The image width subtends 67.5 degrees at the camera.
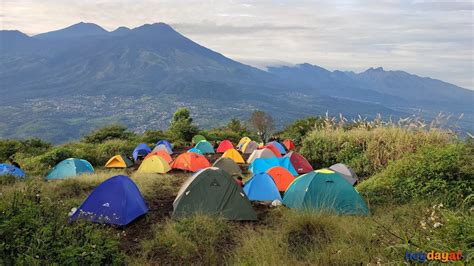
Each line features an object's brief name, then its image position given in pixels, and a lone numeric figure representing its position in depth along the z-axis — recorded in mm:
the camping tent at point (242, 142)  24562
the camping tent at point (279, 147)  20797
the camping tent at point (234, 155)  18422
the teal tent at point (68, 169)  13840
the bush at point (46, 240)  3963
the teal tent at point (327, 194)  7359
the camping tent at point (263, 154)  17536
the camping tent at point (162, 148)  19925
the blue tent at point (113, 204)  6680
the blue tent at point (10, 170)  11207
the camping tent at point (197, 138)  28141
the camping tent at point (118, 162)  17016
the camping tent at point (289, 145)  23014
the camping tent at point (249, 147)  22436
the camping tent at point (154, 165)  15096
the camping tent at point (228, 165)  14730
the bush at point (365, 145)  9586
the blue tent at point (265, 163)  13409
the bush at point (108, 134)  27203
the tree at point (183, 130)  32062
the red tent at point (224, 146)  23281
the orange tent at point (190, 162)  15602
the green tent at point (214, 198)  7207
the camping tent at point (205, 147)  22734
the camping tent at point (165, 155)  17044
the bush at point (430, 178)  6535
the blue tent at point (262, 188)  9281
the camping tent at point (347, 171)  10030
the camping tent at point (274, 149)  18422
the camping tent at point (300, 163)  13005
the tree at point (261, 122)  44512
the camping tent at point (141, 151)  20455
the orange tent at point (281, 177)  10797
